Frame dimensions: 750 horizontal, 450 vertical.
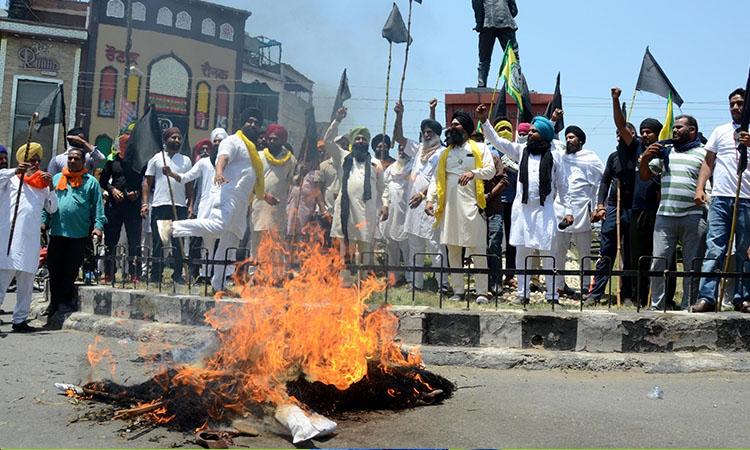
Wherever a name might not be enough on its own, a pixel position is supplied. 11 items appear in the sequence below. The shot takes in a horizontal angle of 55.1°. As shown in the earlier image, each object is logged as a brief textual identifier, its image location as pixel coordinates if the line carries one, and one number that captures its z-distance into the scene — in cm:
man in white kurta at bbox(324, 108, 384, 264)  920
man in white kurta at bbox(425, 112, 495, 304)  791
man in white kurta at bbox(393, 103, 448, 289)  905
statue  1192
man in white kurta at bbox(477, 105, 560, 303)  782
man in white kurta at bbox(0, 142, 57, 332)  812
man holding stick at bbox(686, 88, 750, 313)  682
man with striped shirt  716
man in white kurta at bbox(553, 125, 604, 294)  809
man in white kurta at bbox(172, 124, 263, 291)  816
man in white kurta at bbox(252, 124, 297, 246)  891
